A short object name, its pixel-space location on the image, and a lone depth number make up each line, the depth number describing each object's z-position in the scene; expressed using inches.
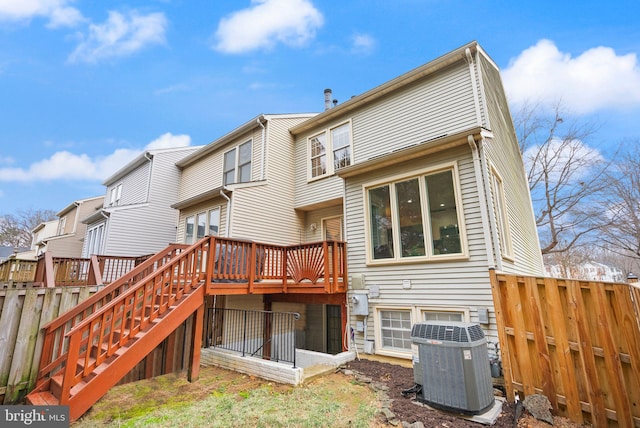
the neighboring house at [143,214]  474.6
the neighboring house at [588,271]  1051.8
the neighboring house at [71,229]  693.3
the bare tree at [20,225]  1301.7
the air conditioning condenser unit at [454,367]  139.1
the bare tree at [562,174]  656.4
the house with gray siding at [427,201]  220.2
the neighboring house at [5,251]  1069.1
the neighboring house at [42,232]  913.1
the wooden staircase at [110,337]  135.6
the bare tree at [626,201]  652.7
